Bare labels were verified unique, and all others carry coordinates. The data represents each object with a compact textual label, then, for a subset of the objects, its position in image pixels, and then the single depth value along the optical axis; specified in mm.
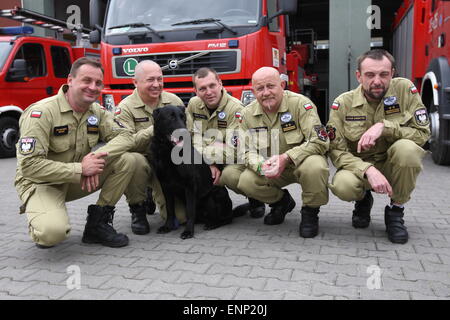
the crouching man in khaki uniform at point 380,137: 3279
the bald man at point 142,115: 3748
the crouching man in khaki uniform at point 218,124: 4016
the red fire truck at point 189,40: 6000
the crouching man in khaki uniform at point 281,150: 3455
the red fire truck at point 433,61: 6012
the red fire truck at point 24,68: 8438
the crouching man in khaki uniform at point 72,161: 3064
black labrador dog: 3502
